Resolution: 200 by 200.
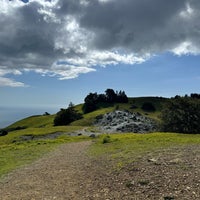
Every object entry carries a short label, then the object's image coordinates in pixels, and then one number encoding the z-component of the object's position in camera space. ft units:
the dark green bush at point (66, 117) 320.25
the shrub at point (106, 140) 111.80
